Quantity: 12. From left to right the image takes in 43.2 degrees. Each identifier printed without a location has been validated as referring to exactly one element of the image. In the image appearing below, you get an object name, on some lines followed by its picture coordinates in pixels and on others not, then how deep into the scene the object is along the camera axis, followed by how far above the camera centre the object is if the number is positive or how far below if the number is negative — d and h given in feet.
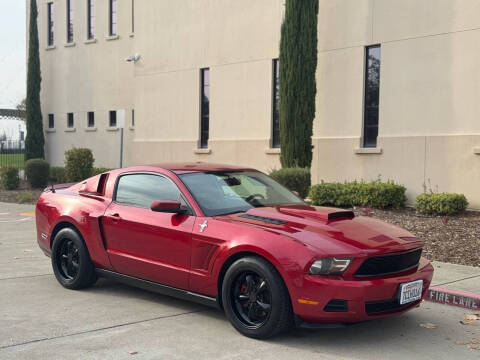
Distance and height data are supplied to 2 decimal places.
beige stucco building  44.75 +5.36
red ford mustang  16.21 -3.28
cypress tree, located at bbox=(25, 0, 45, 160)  87.76 +5.66
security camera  71.72 +9.53
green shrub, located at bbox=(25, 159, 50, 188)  74.23 -4.40
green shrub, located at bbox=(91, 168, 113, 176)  71.61 -3.91
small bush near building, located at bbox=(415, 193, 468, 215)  40.09 -4.10
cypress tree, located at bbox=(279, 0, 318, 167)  49.78 +5.03
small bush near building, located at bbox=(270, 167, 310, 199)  45.96 -2.88
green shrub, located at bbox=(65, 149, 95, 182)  68.69 -3.18
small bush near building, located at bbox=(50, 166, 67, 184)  78.69 -5.00
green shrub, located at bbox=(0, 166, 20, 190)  74.13 -5.05
